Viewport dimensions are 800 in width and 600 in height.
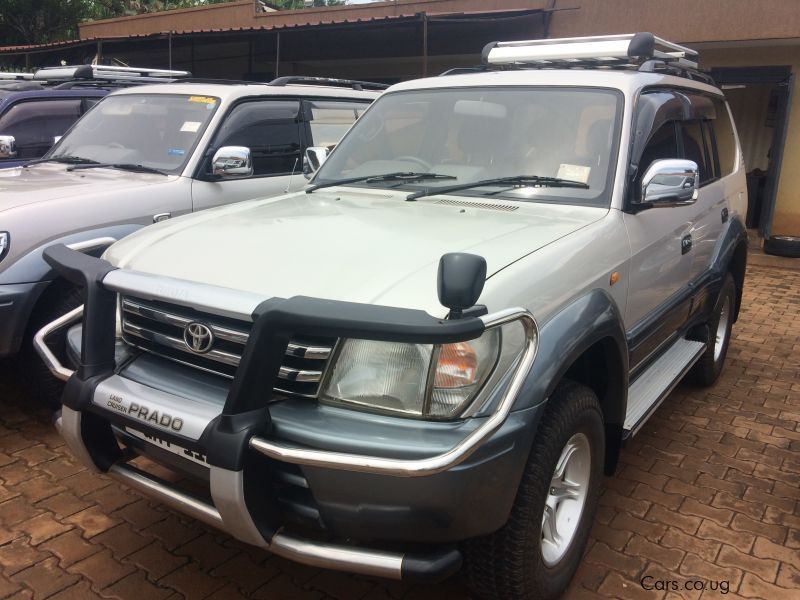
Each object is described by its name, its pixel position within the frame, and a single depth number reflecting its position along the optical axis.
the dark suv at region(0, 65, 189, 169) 6.00
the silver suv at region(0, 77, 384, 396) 3.57
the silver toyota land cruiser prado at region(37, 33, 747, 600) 1.92
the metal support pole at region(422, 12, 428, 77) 8.78
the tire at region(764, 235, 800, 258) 9.52
